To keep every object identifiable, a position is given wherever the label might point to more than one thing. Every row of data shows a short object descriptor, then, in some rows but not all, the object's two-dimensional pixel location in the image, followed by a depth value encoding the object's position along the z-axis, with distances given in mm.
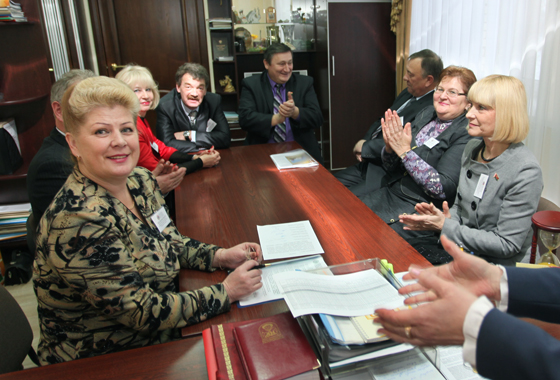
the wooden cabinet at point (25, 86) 2943
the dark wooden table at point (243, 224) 1018
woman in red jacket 2615
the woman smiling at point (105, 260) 1083
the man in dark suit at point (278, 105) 3293
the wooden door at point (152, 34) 4492
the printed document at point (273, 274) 1258
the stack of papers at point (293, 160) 2660
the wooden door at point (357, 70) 4234
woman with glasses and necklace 2258
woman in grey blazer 1689
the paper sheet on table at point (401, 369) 911
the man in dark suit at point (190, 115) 3008
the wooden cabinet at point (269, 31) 4535
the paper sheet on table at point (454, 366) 945
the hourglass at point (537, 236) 1721
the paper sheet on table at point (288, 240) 1525
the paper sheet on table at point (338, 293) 990
